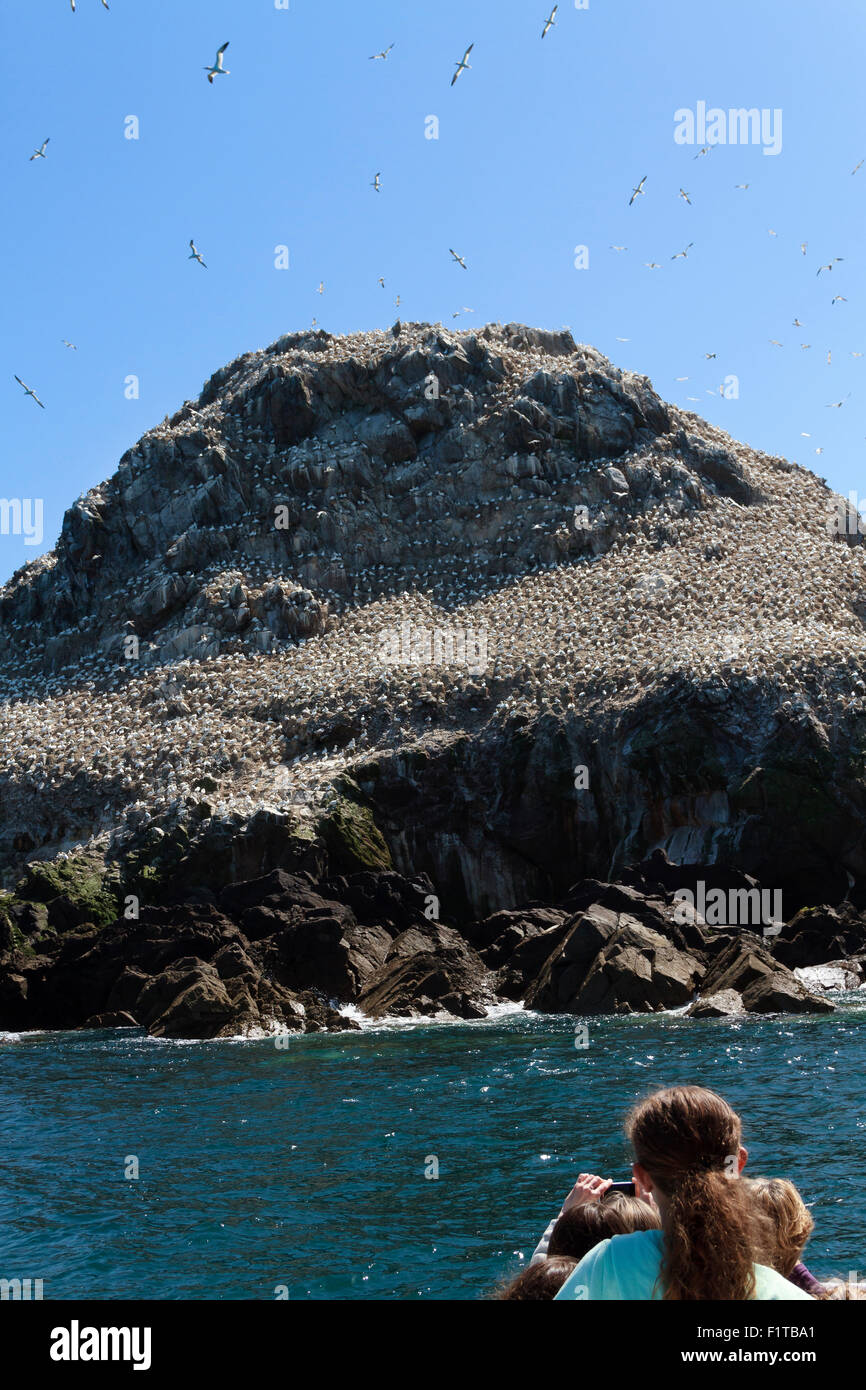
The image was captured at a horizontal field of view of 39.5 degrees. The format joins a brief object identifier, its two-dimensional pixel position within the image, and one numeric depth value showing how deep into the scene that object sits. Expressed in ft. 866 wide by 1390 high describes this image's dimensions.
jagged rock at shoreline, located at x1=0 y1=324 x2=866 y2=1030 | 168.66
